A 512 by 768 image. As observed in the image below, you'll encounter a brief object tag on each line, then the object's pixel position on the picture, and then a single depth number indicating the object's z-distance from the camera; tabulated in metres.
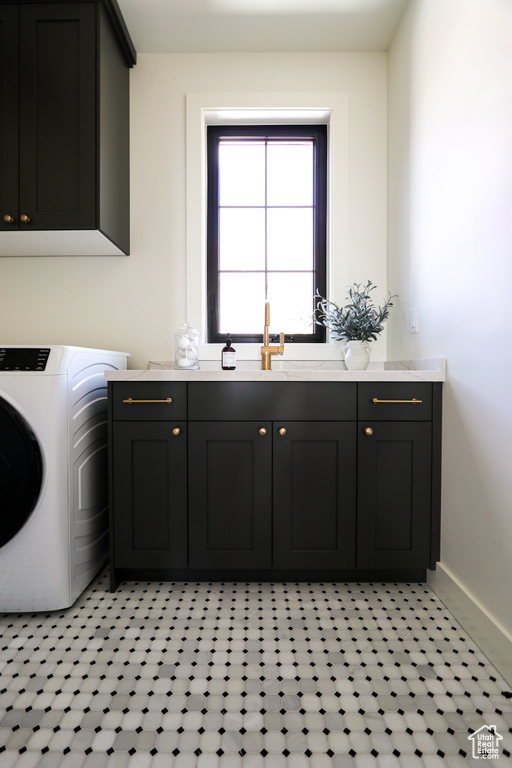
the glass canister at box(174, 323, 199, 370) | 1.97
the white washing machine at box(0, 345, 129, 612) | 1.46
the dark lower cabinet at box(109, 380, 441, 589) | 1.66
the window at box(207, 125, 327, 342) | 2.33
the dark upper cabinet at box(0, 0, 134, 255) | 1.78
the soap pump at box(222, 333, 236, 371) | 1.91
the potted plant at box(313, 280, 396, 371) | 1.95
